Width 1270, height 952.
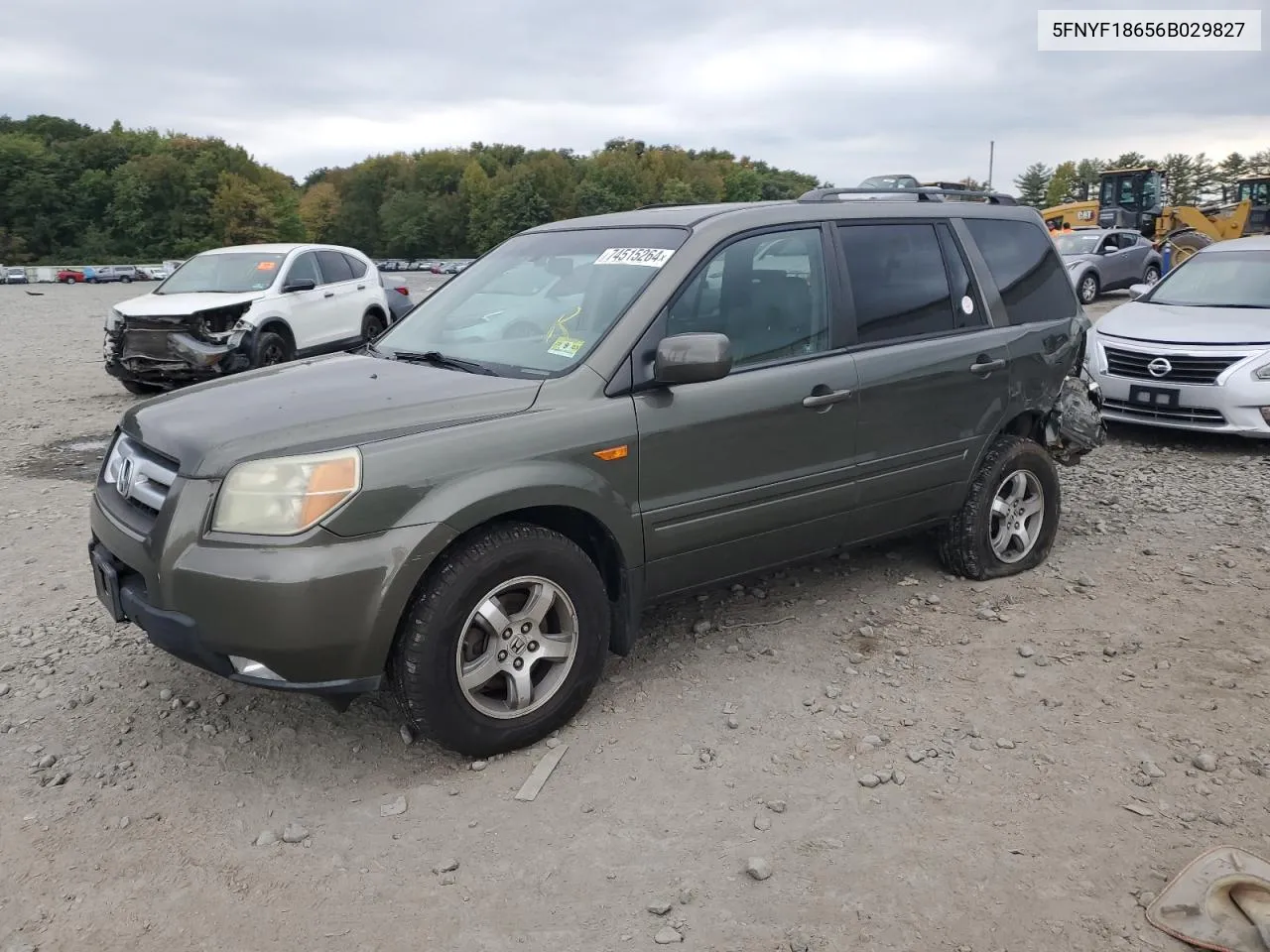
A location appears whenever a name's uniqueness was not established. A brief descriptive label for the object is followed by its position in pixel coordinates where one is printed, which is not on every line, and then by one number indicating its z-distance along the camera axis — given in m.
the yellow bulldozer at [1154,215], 25.62
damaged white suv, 10.72
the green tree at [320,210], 118.81
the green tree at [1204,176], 90.25
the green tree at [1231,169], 87.12
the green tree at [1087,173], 93.27
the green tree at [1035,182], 103.31
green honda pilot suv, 3.03
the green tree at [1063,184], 96.31
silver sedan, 7.58
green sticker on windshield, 3.69
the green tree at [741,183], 108.62
